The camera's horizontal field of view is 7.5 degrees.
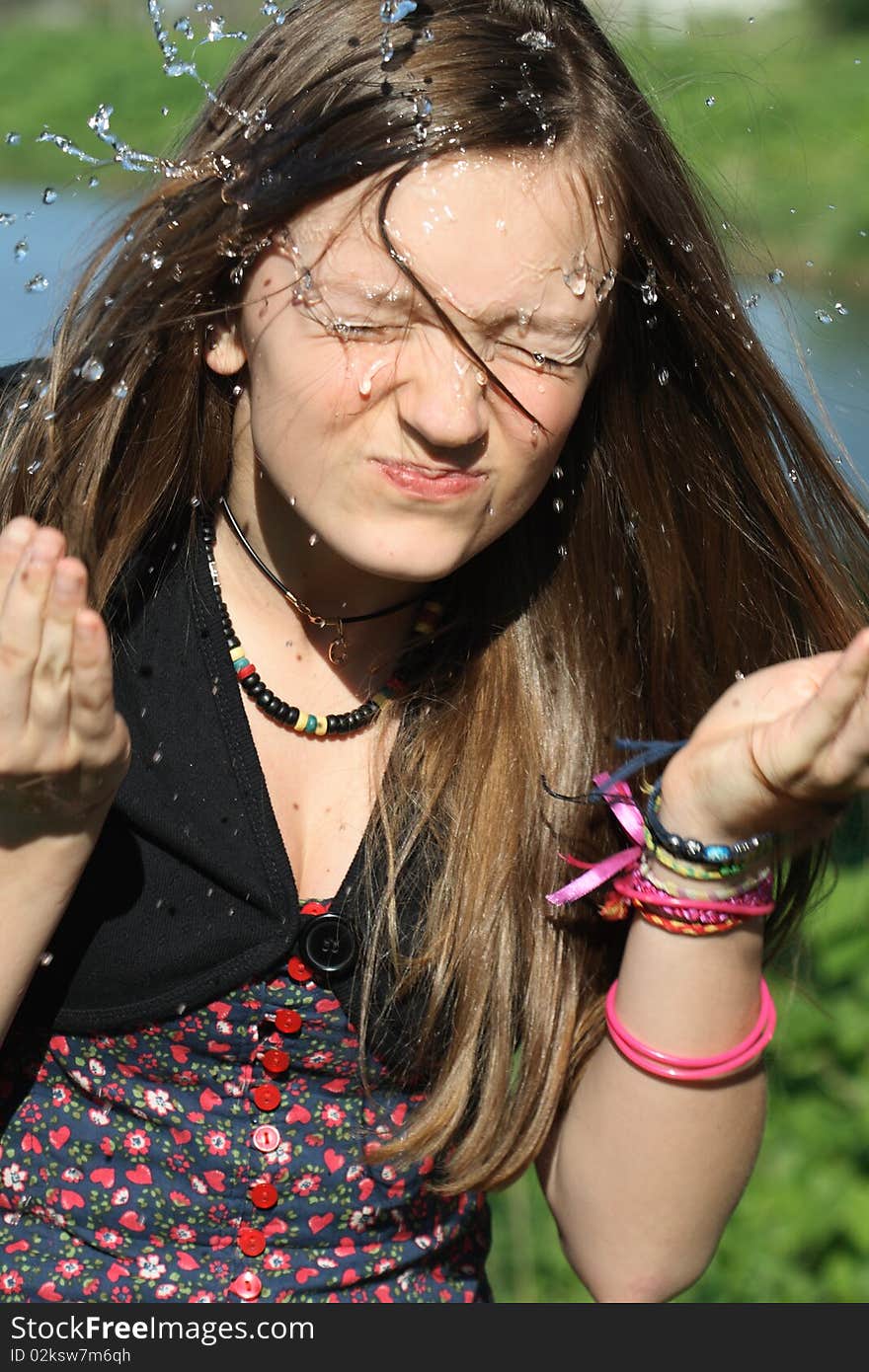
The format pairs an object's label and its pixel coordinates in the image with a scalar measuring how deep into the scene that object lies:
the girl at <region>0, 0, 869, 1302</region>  2.74
